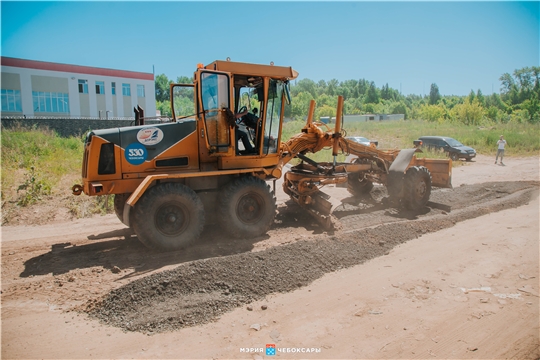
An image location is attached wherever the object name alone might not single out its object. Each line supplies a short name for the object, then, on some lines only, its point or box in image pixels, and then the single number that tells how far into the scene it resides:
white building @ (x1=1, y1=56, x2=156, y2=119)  30.80
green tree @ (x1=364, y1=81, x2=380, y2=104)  87.69
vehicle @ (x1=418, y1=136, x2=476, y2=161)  20.67
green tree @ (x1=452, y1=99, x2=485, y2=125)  46.53
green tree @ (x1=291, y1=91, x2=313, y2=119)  60.17
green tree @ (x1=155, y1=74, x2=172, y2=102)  66.19
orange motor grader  6.00
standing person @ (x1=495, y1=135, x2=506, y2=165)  19.44
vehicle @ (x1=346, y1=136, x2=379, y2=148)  20.53
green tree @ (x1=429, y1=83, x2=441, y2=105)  89.89
